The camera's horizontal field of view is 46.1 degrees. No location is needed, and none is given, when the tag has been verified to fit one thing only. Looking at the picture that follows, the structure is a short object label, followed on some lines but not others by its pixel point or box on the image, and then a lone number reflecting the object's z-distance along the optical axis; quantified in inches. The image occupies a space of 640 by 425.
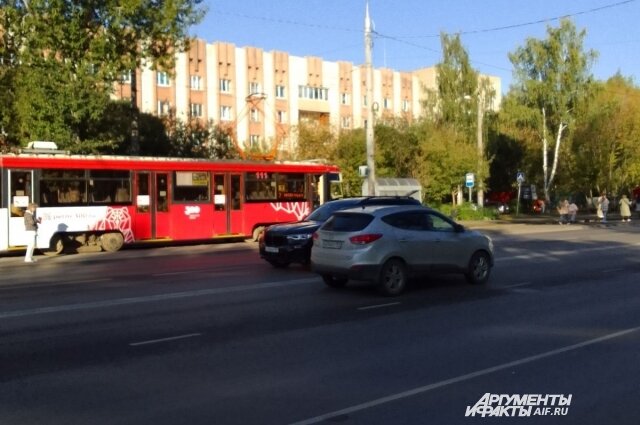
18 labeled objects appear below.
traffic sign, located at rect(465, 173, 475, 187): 1708.9
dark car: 680.4
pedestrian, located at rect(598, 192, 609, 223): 1569.9
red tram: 896.9
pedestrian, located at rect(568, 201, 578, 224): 1633.6
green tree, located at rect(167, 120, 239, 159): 1808.6
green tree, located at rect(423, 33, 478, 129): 2507.4
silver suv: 506.9
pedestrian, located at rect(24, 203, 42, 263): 811.4
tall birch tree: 2230.6
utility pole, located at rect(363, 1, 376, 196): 1327.5
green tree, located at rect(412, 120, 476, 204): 1894.7
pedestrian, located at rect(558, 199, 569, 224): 1603.1
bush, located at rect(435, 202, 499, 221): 1804.9
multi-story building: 2593.5
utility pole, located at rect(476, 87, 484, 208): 1863.9
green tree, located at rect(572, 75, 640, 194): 2160.4
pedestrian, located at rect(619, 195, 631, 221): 1648.6
